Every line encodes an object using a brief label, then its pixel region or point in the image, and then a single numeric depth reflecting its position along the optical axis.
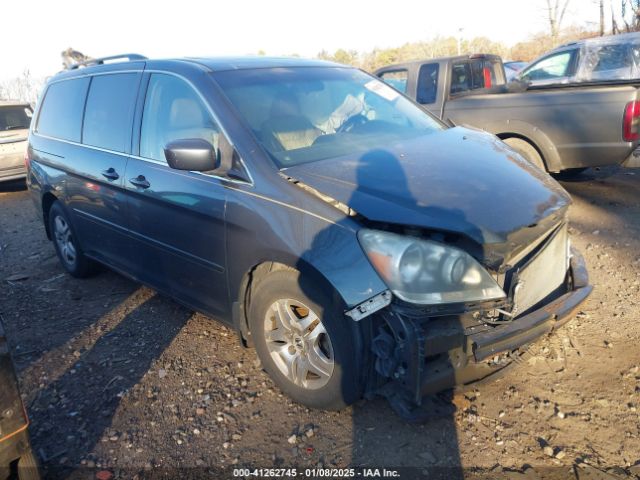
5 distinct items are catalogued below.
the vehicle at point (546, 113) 5.71
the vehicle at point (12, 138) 9.48
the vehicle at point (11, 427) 2.17
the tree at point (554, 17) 21.30
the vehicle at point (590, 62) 8.05
